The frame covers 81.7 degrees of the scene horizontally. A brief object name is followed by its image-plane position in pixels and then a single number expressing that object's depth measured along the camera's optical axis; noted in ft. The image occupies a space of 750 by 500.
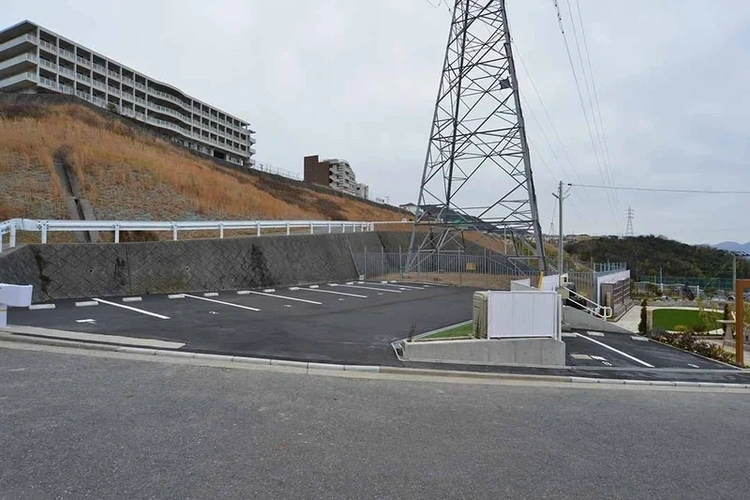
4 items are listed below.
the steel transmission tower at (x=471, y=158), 68.80
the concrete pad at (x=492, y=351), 25.45
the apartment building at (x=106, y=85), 148.46
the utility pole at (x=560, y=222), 75.20
